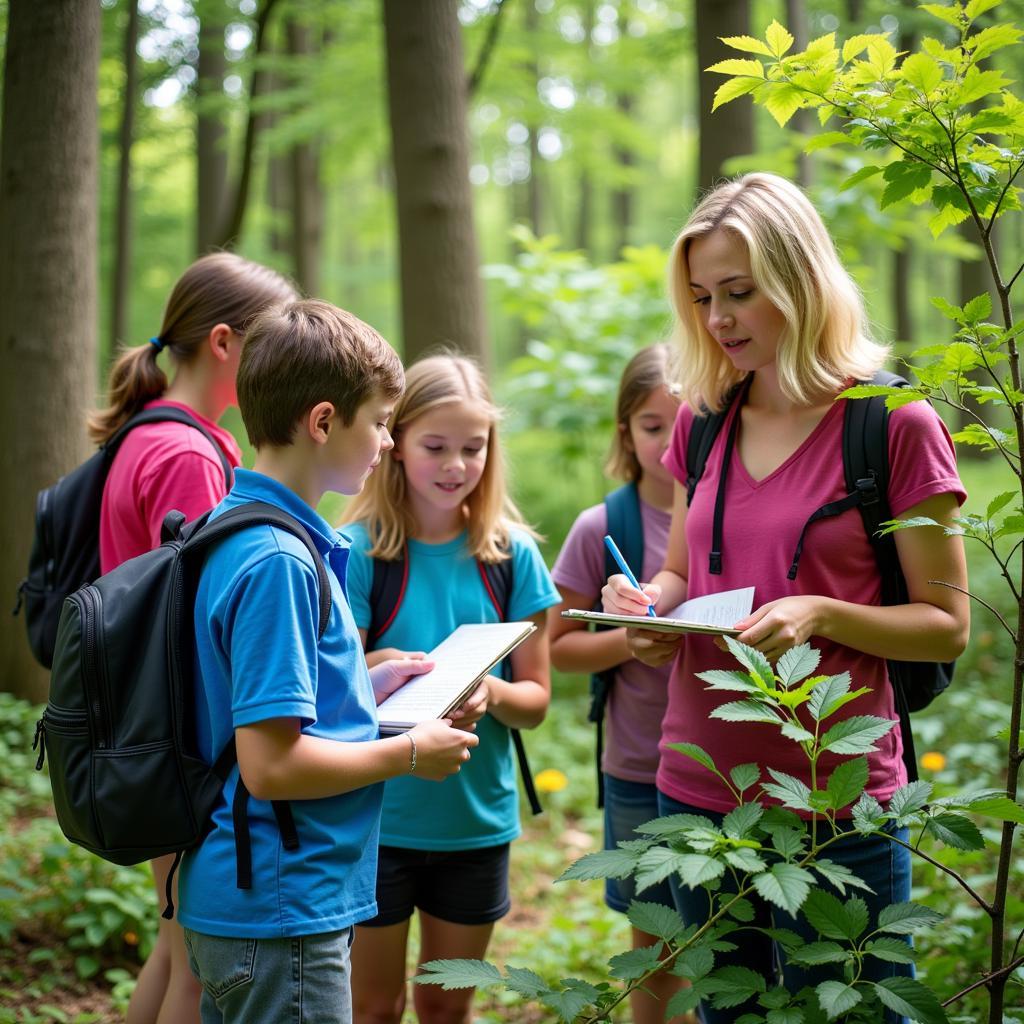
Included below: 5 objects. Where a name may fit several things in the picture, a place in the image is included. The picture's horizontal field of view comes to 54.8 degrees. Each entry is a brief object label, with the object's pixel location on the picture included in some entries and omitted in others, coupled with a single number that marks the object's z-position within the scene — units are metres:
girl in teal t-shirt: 2.57
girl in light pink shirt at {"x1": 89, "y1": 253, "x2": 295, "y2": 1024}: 2.42
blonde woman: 2.03
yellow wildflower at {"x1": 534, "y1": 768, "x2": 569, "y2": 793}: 4.61
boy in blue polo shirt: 1.67
